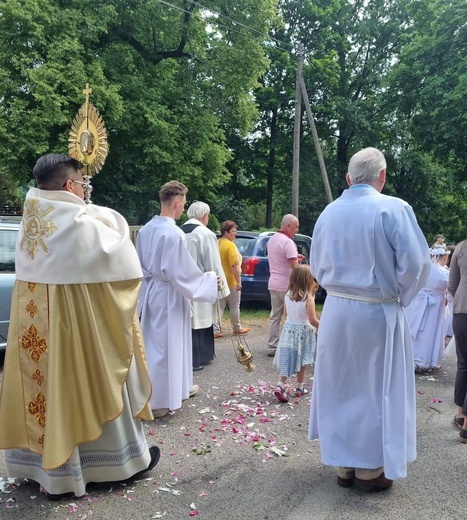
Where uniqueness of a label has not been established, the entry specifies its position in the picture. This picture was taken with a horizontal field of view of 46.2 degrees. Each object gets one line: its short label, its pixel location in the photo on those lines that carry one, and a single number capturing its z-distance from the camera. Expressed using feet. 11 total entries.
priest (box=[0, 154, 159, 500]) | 11.13
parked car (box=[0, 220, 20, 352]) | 20.98
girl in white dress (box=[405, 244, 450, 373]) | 22.62
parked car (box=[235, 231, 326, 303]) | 36.40
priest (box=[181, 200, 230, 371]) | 20.93
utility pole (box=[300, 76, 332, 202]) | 60.59
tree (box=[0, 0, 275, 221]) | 55.01
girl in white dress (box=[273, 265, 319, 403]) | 18.42
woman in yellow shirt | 27.96
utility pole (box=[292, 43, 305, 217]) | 59.17
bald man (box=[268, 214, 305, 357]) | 24.76
